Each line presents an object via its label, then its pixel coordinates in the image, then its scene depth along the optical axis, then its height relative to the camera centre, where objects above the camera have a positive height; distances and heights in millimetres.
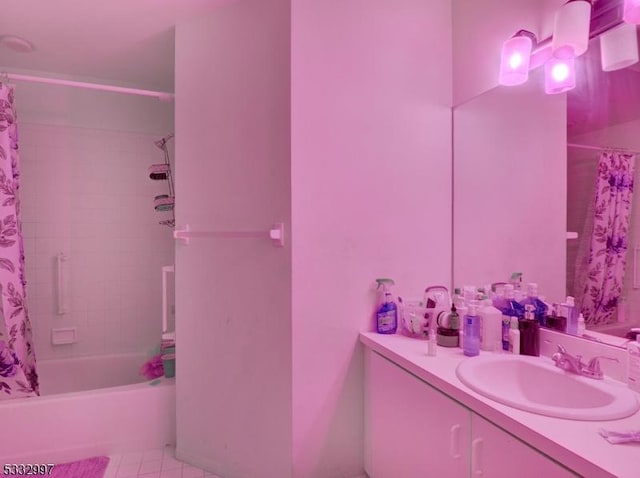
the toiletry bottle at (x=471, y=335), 1319 -382
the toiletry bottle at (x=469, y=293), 1485 -256
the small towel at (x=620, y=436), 748 -431
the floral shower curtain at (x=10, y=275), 1894 -216
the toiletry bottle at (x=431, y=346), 1320 -421
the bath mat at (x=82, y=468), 1768 -1183
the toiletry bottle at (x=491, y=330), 1360 -372
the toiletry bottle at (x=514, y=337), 1297 -380
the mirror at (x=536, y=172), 1147 +240
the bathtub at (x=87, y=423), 1800 -998
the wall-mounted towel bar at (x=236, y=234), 1487 -5
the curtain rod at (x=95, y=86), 1910 +823
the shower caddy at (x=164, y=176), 2350 +406
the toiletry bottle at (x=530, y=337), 1287 -377
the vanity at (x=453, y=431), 748 -525
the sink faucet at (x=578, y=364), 1071 -404
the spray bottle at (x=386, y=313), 1581 -355
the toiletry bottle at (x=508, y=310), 1361 -307
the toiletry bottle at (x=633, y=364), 984 -368
